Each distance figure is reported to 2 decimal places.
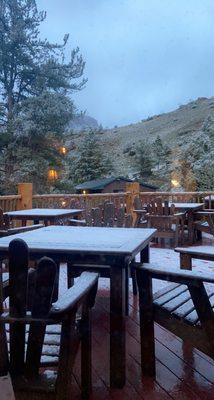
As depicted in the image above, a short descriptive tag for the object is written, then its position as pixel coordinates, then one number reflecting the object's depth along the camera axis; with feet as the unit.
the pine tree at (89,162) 75.82
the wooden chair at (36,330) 4.70
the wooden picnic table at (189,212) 23.34
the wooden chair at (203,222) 21.09
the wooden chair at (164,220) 22.59
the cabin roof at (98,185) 64.63
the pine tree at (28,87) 52.01
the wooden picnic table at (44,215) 17.07
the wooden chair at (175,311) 6.30
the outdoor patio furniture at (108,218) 18.42
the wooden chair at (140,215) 22.95
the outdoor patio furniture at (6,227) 11.86
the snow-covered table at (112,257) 6.78
